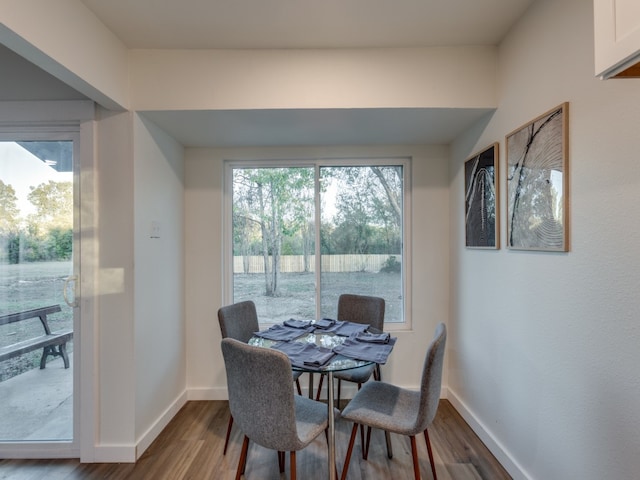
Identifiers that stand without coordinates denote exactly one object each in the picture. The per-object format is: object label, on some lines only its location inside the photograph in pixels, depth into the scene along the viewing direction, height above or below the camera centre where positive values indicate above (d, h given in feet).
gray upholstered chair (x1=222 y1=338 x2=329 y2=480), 4.29 -2.29
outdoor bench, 6.51 -2.07
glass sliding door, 6.49 -0.72
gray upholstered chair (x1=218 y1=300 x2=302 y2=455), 6.86 -1.93
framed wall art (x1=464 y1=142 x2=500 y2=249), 6.37 +0.96
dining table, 5.12 -2.01
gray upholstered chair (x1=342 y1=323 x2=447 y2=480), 4.76 -3.01
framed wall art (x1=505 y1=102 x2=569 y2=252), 4.56 +0.97
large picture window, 9.29 +0.19
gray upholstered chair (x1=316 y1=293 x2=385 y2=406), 7.88 -1.85
